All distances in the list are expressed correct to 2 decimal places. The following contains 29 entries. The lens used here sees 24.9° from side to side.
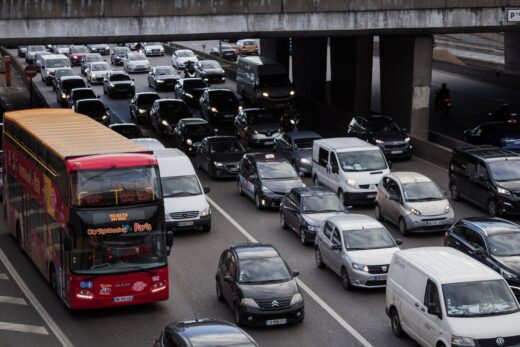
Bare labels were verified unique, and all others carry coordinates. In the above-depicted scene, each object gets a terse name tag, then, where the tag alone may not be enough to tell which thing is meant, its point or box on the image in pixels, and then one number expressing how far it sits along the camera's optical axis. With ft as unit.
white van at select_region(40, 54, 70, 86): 242.17
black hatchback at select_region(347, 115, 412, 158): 145.28
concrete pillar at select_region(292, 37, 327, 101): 212.64
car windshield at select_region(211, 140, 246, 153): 138.41
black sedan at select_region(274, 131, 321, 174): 137.39
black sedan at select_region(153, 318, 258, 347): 62.18
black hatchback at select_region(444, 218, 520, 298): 84.58
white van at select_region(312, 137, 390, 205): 118.62
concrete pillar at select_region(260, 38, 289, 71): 229.86
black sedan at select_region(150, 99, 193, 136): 168.25
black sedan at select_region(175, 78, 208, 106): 203.41
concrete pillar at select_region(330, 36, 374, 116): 183.32
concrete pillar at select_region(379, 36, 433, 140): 161.48
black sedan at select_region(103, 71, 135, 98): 219.41
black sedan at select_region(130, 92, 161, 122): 184.44
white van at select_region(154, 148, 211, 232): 107.96
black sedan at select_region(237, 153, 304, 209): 118.32
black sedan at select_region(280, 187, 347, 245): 102.73
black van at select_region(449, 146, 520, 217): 111.04
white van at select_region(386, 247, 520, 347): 68.33
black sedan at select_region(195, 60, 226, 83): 246.47
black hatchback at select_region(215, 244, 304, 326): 78.18
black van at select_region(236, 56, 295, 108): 192.03
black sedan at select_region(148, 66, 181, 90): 230.48
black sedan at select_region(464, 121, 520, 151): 146.20
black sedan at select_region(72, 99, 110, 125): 173.37
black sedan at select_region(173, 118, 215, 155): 152.05
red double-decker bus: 78.89
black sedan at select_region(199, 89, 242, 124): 179.93
